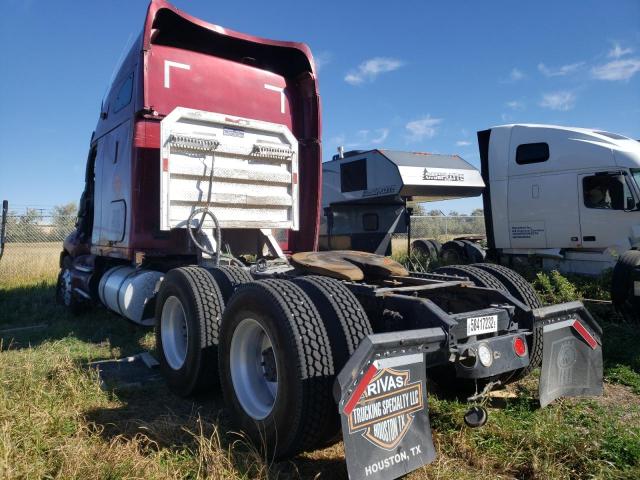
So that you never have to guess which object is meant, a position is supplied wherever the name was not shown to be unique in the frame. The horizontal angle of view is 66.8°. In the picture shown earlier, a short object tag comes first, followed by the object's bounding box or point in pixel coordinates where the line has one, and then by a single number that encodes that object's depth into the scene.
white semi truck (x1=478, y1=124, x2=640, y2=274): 9.03
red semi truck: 2.66
